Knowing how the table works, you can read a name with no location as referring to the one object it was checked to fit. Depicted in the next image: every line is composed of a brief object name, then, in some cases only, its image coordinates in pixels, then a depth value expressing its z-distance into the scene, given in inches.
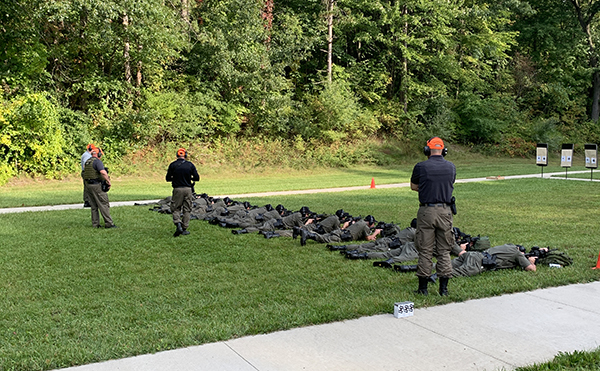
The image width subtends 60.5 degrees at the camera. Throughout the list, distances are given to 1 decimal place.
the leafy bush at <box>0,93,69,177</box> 944.3
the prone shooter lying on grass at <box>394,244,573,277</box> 309.9
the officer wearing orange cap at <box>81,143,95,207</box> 623.6
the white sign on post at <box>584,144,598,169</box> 1008.2
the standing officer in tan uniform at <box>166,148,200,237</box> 442.3
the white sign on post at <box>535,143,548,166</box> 1063.9
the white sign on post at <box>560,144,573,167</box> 1047.6
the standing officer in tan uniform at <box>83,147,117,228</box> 493.0
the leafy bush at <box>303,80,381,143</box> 1382.9
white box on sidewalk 228.4
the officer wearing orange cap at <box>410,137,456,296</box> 264.1
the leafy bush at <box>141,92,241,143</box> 1137.4
